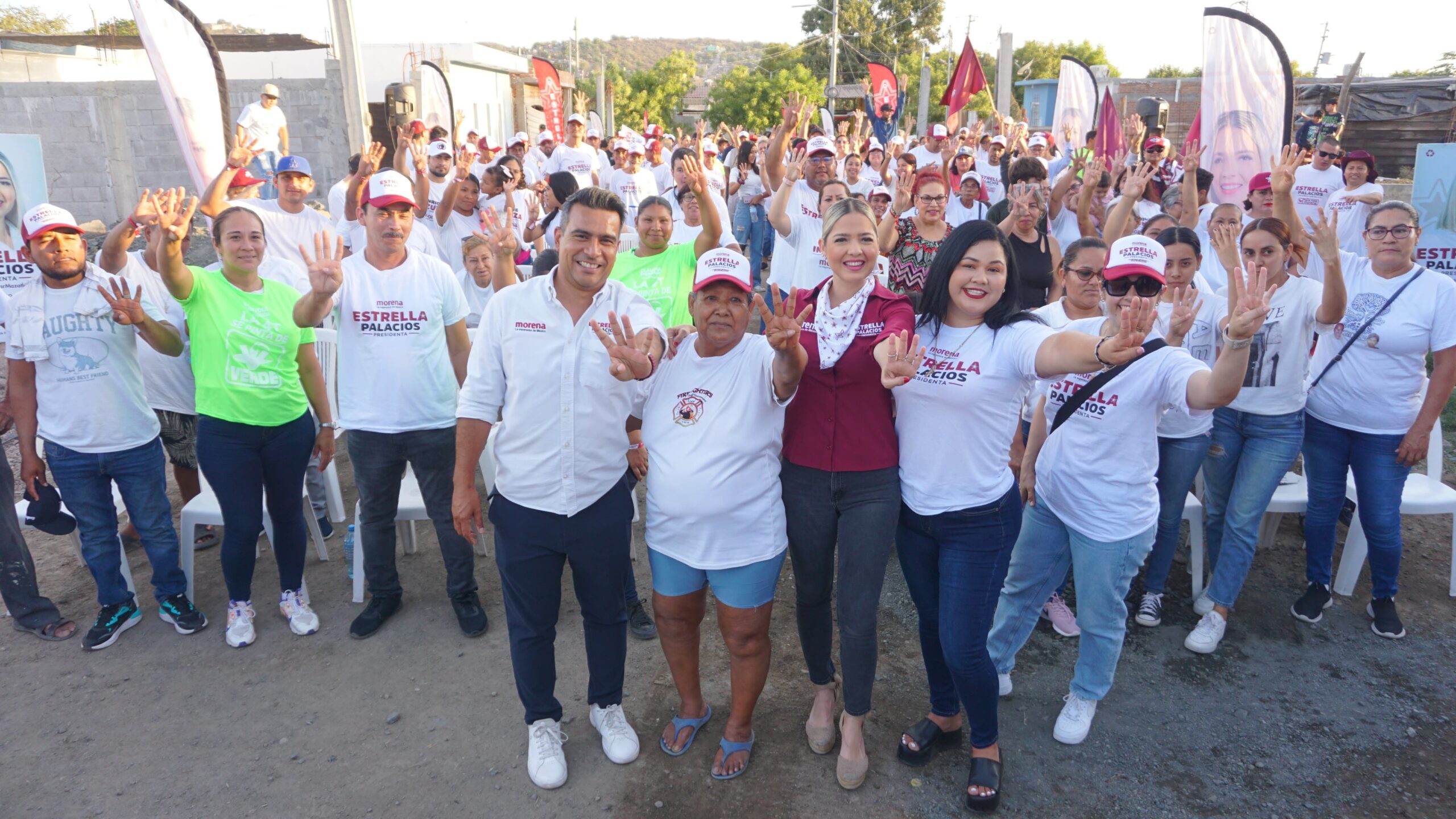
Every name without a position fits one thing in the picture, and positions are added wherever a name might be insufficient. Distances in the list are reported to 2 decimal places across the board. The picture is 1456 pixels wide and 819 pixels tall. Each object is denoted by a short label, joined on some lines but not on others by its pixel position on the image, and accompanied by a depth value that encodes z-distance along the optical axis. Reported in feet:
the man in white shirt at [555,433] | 9.59
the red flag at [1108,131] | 28.37
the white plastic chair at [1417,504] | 14.37
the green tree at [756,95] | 122.21
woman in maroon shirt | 9.18
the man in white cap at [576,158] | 38.63
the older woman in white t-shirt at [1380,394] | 12.83
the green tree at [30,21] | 137.90
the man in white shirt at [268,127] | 33.42
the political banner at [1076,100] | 43.37
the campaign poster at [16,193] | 17.42
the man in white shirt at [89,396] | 12.63
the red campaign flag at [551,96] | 60.49
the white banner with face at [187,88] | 19.62
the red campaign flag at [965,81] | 43.34
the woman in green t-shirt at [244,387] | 12.53
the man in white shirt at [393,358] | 12.71
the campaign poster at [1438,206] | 21.61
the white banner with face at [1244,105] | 22.97
